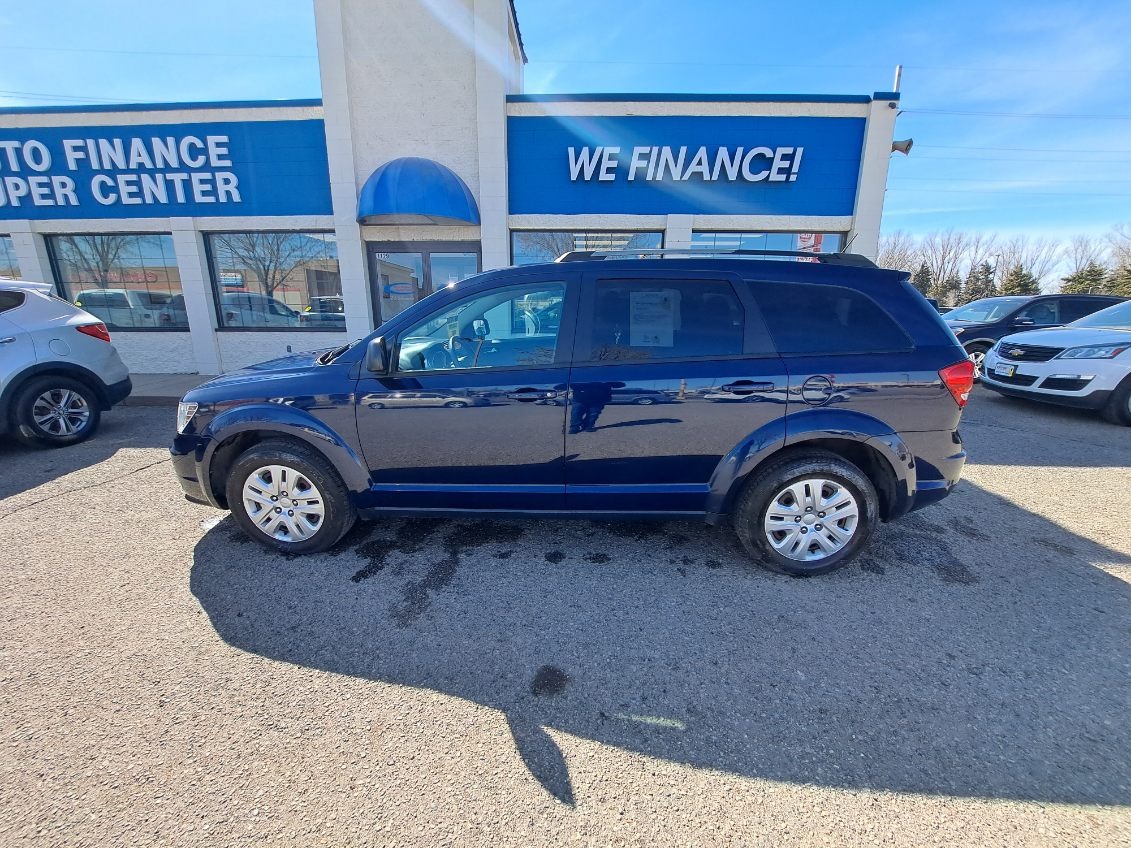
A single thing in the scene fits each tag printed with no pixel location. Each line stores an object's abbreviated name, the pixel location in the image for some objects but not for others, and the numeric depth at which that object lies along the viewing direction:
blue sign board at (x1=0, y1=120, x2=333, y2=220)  8.38
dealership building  8.04
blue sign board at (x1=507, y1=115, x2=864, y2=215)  8.11
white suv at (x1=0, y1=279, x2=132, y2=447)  5.11
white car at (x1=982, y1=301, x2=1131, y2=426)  6.12
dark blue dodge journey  2.76
